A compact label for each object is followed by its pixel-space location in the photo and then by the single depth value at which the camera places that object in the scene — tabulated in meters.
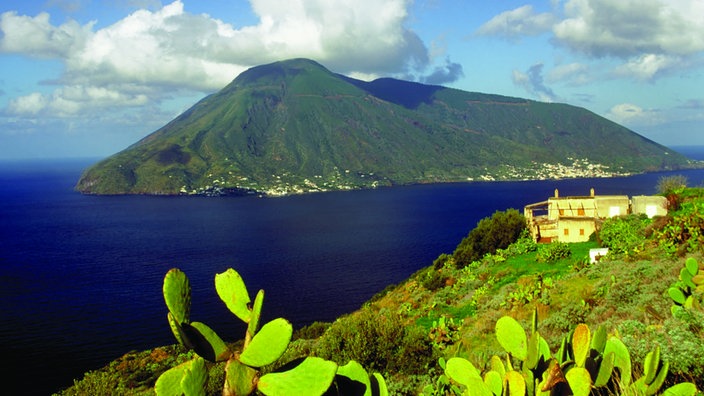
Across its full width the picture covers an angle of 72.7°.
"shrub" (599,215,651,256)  26.30
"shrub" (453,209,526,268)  39.25
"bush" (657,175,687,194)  44.94
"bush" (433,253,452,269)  43.88
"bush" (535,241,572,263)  29.95
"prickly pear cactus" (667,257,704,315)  10.25
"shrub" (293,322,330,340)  35.50
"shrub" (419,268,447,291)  34.25
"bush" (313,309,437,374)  15.05
